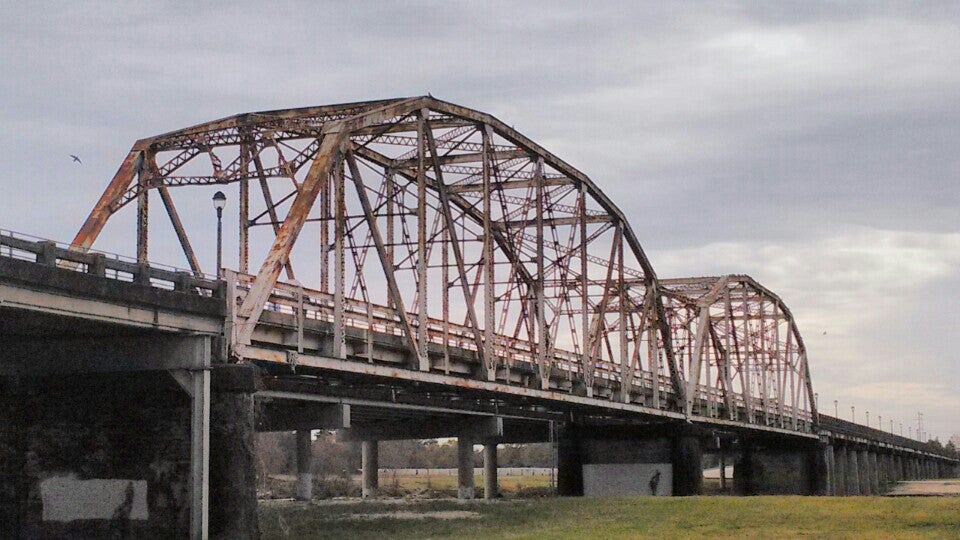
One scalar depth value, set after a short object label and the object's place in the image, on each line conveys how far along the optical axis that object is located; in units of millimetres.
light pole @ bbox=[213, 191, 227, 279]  34028
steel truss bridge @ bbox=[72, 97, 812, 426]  40094
